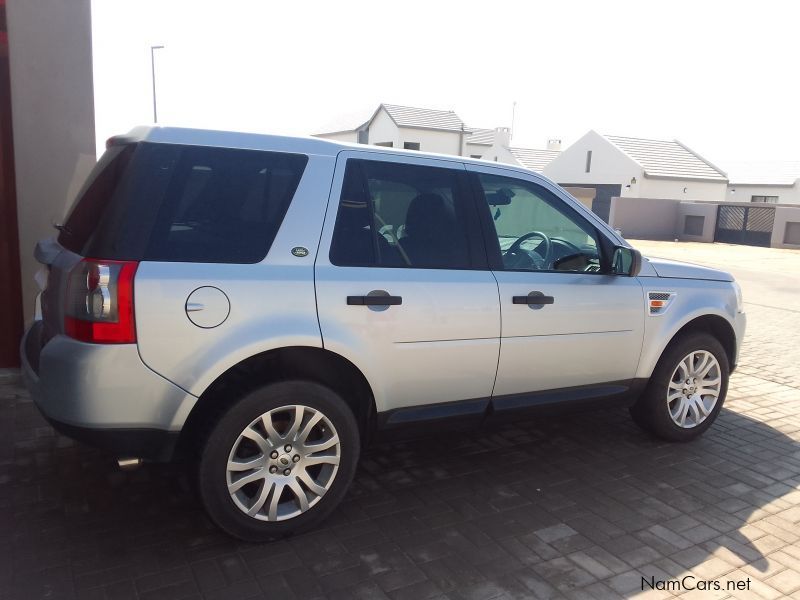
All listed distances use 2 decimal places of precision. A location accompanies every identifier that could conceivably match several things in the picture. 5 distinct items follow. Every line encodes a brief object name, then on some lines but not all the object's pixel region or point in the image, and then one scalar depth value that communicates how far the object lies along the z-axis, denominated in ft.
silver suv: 9.54
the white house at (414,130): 144.87
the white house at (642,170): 143.64
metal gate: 94.38
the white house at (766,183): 156.49
